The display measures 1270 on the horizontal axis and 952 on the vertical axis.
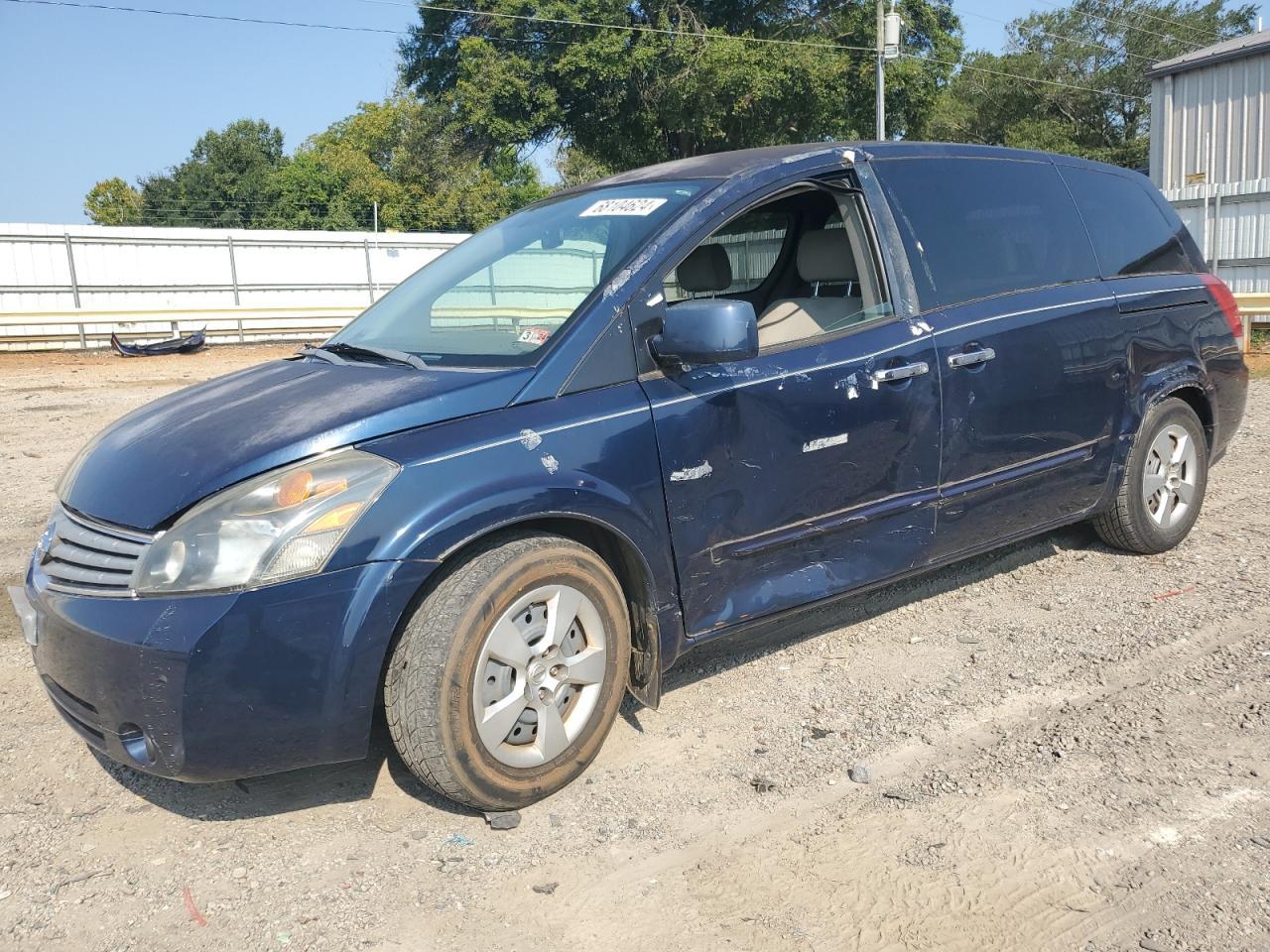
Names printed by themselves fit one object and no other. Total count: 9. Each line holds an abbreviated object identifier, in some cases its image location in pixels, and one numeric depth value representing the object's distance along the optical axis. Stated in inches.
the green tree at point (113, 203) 2898.6
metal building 663.1
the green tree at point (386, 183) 1889.8
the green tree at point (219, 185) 2610.7
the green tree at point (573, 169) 2090.4
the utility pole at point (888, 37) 851.4
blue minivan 107.3
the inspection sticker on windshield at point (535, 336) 129.2
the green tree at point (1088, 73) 1873.8
